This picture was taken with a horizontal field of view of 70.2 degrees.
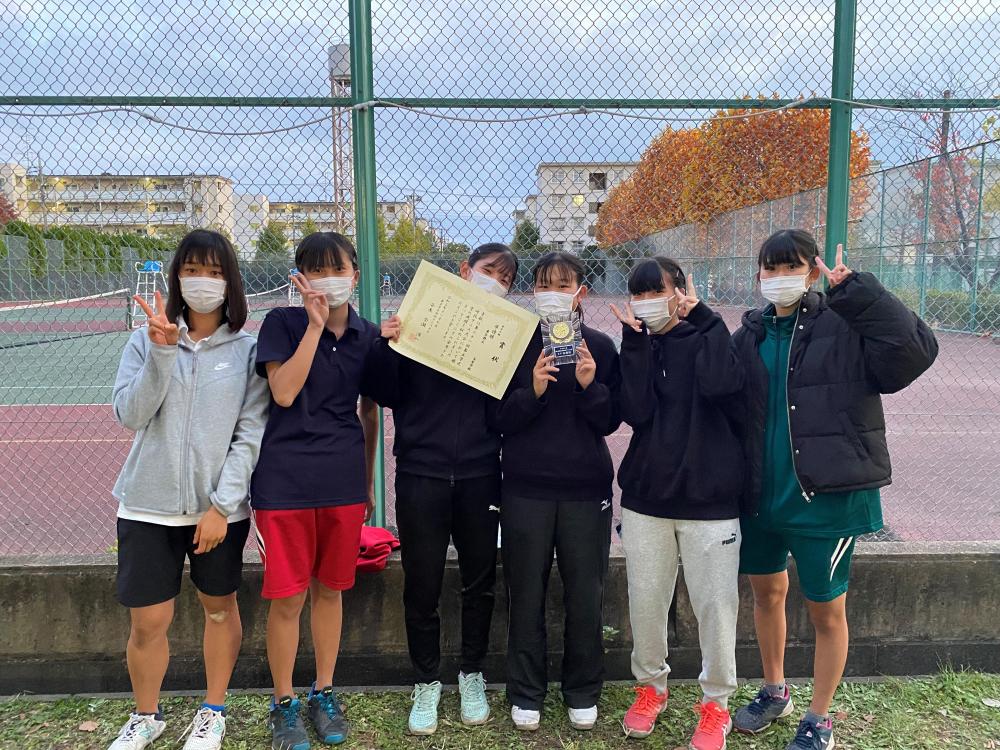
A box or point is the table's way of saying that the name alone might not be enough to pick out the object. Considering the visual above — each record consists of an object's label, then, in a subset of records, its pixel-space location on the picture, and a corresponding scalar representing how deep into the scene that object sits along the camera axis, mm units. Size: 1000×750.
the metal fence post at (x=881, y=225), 4734
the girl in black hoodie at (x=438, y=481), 2760
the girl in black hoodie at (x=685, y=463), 2570
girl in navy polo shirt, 2582
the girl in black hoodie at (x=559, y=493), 2678
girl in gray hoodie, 2498
